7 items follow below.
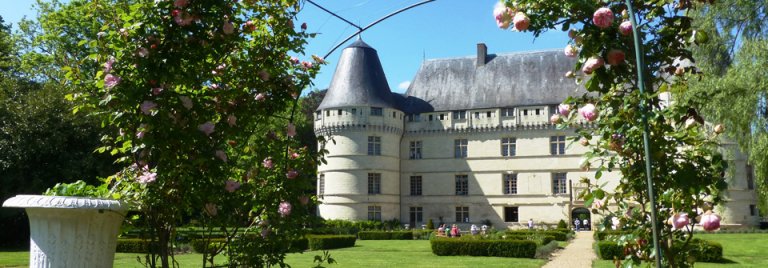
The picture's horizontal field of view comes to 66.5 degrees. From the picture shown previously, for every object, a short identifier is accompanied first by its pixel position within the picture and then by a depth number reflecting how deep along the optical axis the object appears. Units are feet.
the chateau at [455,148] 102.42
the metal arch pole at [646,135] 9.55
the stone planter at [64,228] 11.48
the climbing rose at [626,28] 10.19
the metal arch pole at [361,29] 16.24
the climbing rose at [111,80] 11.54
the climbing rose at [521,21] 10.50
